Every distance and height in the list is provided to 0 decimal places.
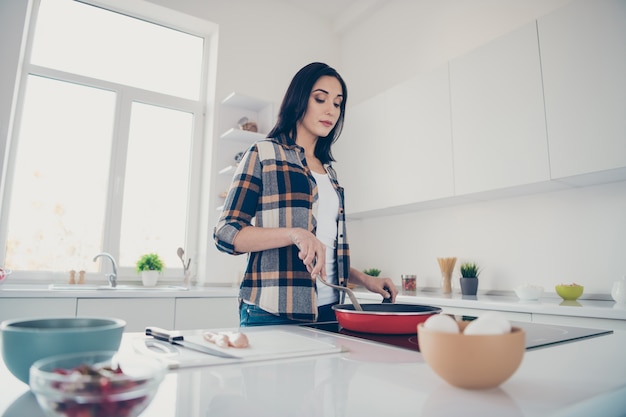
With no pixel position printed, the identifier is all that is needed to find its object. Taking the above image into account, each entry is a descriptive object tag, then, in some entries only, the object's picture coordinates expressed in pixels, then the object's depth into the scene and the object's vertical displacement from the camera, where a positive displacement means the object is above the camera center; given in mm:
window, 2721 +929
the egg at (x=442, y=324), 527 -60
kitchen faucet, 2654 -13
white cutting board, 608 -121
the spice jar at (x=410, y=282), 2750 -34
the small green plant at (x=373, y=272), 3156 +34
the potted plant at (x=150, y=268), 2875 +45
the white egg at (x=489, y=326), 483 -57
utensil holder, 2594 -35
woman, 1104 +177
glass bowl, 321 -91
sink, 2390 -81
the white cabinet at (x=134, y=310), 2127 -189
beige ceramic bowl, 460 -88
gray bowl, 486 -82
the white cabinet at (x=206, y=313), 2398 -224
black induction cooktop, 773 -118
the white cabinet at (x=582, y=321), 1520 -163
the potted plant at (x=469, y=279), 2365 -9
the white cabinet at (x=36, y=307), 1967 -164
